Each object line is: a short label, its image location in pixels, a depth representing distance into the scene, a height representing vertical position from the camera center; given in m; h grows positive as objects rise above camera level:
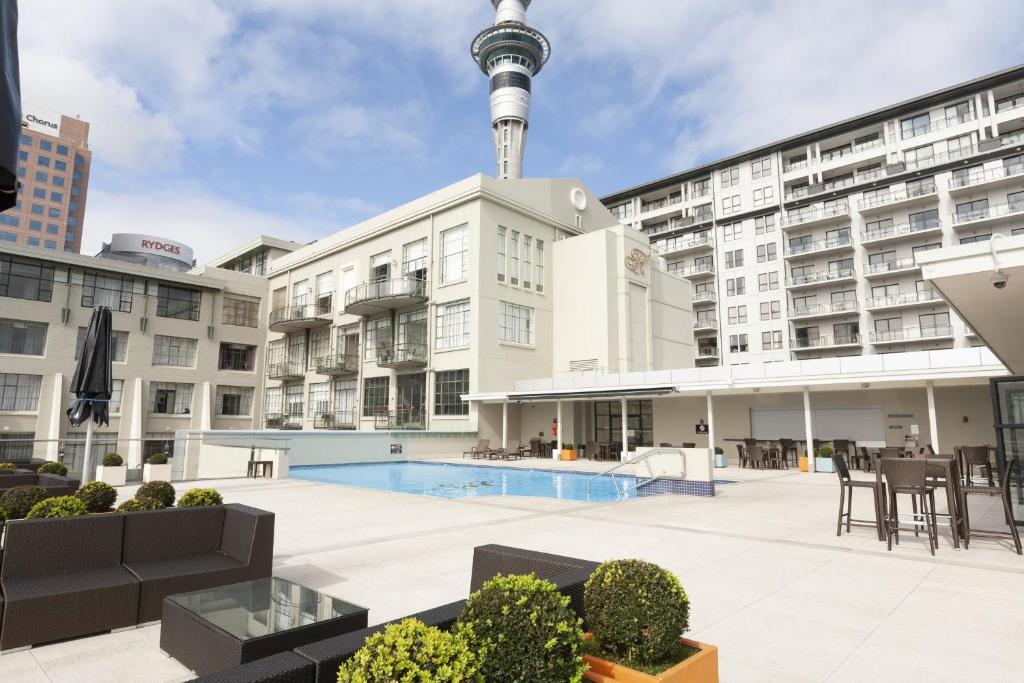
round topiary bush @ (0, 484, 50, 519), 5.45 -0.76
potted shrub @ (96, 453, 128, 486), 14.47 -1.28
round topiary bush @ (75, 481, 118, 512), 5.52 -0.74
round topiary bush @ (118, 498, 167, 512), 5.05 -0.75
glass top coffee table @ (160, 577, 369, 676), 2.99 -1.12
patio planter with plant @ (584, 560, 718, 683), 2.64 -0.96
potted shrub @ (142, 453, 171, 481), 15.38 -1.30
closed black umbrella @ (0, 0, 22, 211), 2.63 +1.50
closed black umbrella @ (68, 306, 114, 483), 11.80 +0.85
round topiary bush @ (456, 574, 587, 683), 2.29 -0.85
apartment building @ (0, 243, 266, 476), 30.92 +4.35
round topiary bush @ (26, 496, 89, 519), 4.78 -0.73
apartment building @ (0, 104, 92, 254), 81.50 +33.40
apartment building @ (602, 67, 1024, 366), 38.75 +14.61
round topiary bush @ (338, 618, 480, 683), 1.84 -0.77
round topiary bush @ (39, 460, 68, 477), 10.88 -0.92
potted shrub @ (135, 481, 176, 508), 5.87 -0.74
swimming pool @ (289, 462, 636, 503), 15.56 -1.91
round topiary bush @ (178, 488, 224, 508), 5.47 -0.74
